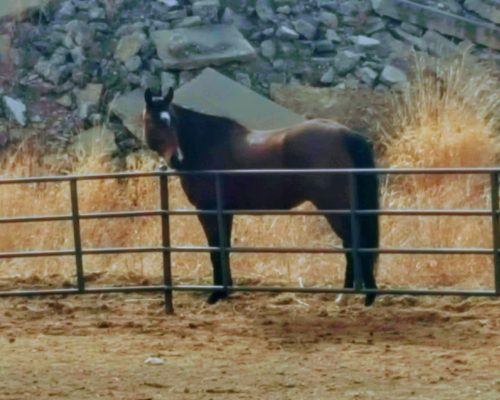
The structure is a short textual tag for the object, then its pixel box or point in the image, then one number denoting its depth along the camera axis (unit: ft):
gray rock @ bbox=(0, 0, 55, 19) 70.28
